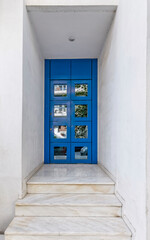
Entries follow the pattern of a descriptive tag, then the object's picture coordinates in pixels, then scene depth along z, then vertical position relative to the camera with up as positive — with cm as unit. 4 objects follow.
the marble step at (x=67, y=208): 219 -106
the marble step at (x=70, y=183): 250 -90
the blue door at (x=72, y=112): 423 +13
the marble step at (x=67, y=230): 190 -116
